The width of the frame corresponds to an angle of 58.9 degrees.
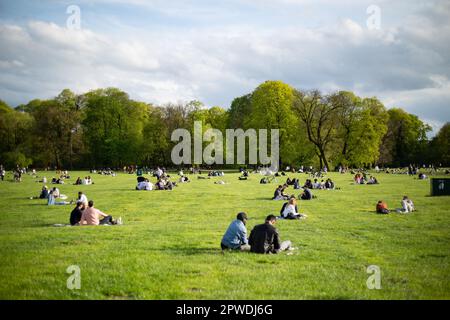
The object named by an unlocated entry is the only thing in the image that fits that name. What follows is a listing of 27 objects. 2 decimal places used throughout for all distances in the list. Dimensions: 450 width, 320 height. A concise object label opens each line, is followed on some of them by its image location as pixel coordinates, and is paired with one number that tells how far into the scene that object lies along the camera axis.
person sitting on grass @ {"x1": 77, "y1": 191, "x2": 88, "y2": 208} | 23.32
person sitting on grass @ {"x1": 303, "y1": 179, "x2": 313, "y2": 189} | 39.89
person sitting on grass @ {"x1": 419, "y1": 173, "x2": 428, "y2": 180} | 54.11
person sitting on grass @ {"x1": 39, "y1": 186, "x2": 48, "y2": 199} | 31.36
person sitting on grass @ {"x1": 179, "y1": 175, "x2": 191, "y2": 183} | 49.71
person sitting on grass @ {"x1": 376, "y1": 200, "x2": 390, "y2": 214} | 23.02
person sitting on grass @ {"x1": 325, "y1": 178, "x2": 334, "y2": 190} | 40.08
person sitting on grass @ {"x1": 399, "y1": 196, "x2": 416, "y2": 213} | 23.53
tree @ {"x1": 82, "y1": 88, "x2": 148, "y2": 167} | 95.12
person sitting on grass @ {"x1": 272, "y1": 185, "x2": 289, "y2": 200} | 30.02
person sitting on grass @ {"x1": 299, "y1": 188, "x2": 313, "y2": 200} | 31.00
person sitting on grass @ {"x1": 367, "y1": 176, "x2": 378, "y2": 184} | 46.34
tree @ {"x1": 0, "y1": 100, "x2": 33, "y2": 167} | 87.06
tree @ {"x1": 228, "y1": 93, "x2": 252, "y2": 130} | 95.88
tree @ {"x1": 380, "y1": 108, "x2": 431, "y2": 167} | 108.31
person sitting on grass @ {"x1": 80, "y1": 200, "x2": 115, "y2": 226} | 19.12
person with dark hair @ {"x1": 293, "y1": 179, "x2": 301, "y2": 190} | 40.80
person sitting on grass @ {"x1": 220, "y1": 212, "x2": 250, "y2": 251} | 13.48
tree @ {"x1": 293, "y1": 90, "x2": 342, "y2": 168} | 79.81
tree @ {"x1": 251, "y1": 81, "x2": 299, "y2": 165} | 80.00
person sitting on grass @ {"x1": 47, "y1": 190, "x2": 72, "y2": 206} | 27.47
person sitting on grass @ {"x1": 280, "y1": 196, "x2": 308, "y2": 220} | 21.27
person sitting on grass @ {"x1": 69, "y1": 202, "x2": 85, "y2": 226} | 18.92
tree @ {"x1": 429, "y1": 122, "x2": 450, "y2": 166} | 97.88
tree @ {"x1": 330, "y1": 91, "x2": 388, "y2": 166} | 78.88
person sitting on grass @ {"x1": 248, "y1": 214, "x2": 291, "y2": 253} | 13.06
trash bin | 32.59
